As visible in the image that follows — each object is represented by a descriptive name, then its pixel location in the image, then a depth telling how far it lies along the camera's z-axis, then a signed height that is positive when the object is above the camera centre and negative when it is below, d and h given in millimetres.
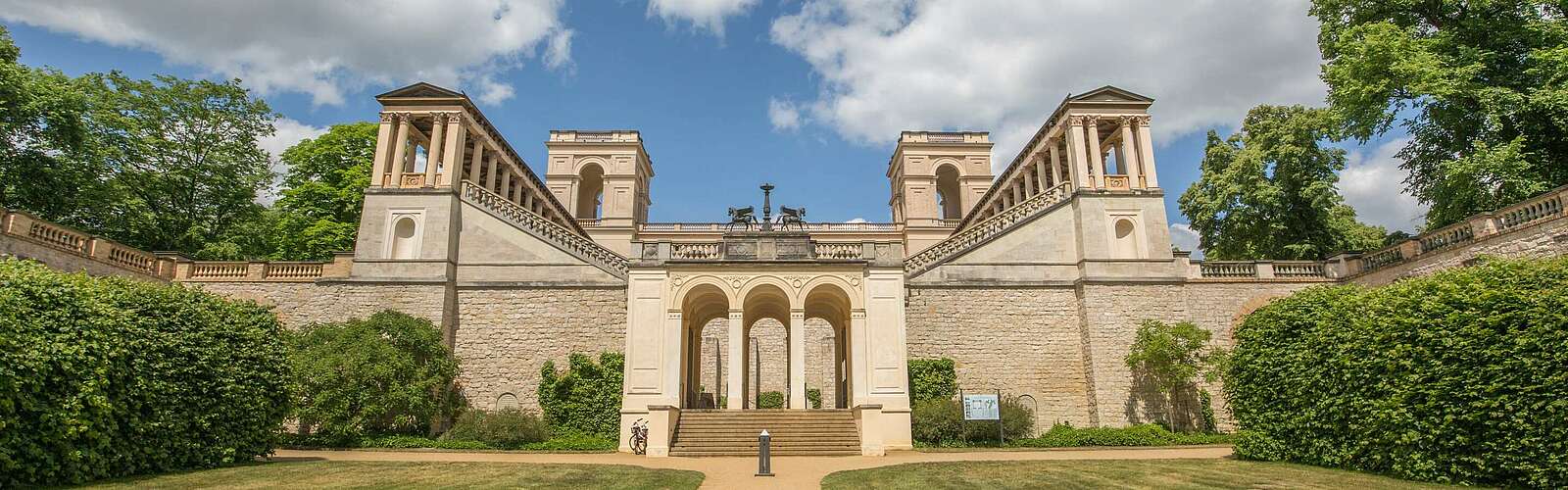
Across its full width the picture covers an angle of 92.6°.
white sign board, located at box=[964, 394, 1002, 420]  20281 -57
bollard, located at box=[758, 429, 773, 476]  13516 -941
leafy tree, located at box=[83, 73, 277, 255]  26422 +9155
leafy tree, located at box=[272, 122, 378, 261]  28719 +8447
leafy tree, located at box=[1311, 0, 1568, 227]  19188 +8307
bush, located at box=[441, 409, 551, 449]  20012 -549
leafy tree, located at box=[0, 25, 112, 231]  22312 +8079
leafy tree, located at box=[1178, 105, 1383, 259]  26578 +7519
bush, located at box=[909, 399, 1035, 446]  20547 -532
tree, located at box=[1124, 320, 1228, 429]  21641 +1476
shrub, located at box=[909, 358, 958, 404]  22562 +787
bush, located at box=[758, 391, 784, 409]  28953 +245
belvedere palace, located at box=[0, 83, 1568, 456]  20219 +3735
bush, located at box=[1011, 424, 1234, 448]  20781 -886
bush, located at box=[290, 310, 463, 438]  19547 +854
